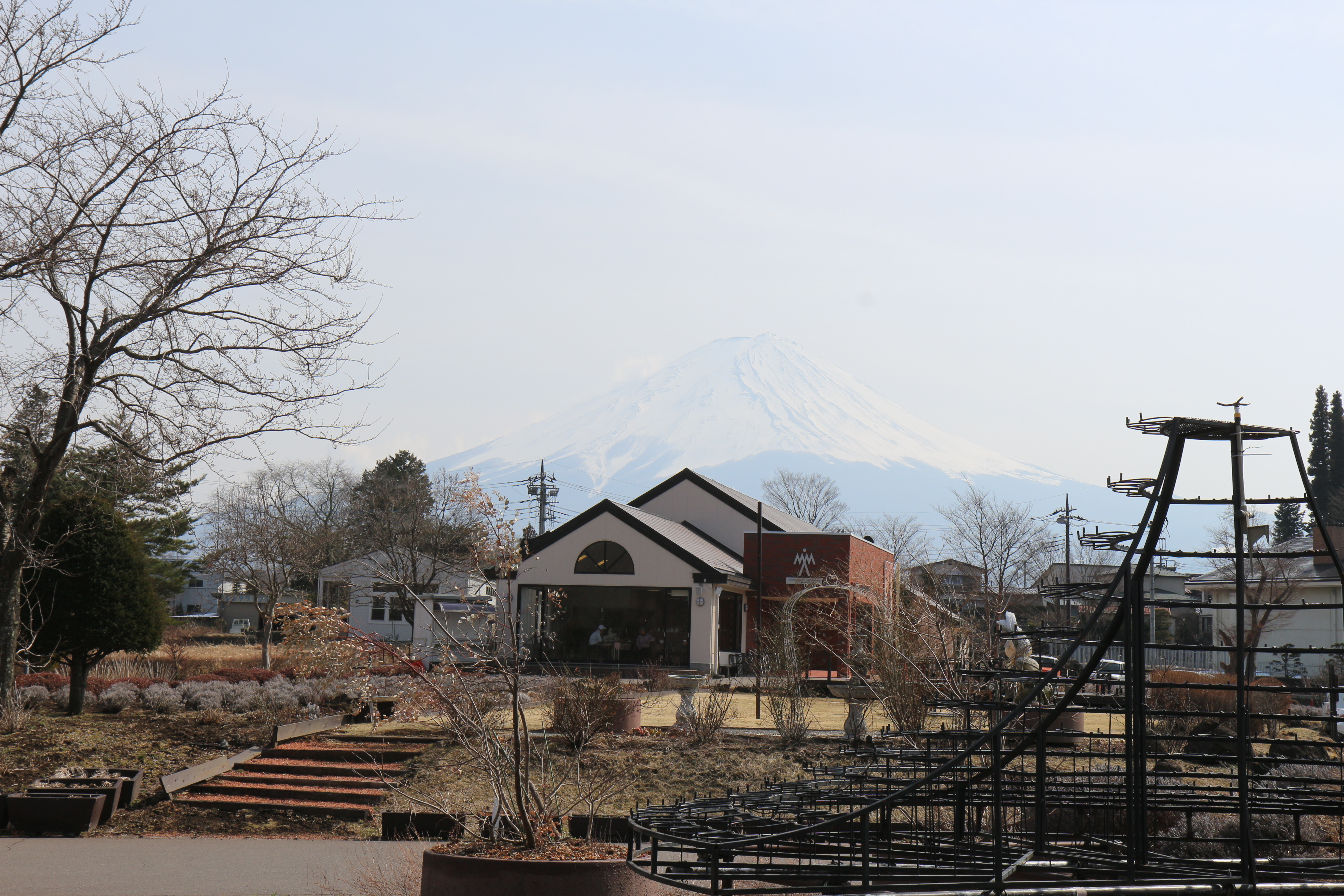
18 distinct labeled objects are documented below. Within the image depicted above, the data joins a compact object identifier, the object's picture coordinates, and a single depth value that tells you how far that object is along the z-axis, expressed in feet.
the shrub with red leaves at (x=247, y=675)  73.31
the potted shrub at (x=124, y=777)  43.19
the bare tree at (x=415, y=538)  153.58
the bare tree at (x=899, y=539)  114.73
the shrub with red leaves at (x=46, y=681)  68.33
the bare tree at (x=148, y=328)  53.16
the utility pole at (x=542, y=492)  216.74
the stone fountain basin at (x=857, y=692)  58.70
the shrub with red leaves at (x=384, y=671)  74.79
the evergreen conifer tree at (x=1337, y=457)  177.37
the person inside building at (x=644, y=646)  118.73
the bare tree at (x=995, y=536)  186.60
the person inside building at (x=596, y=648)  118.45
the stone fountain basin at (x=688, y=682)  61.67
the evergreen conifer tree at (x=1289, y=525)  193.57
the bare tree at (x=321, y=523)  173.27
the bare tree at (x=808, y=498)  260.83
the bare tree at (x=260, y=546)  145.59
